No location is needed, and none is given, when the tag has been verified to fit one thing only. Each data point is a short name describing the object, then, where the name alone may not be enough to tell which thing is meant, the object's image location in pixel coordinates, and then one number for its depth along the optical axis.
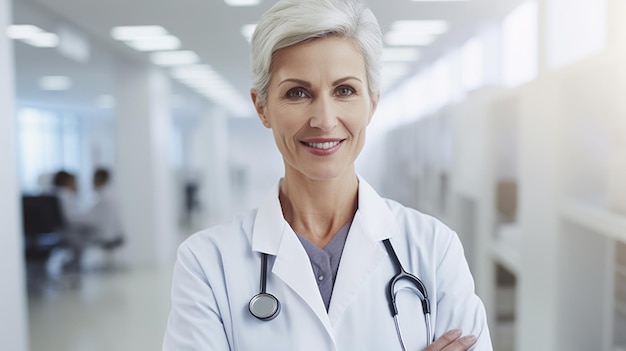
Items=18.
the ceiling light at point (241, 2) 2.90
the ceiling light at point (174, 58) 4.64
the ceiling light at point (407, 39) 3.64
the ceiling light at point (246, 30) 3.41
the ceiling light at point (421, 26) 3.28
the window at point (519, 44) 2.95
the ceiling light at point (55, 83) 7.24
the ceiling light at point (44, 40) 4.09
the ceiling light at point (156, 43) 4.05
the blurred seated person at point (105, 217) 5.41
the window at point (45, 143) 11.11
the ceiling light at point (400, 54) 4.23
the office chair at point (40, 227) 5.04
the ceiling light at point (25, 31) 3.73
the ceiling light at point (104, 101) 9.75
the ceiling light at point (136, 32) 3.72
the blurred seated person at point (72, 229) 5.59
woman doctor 0.95
